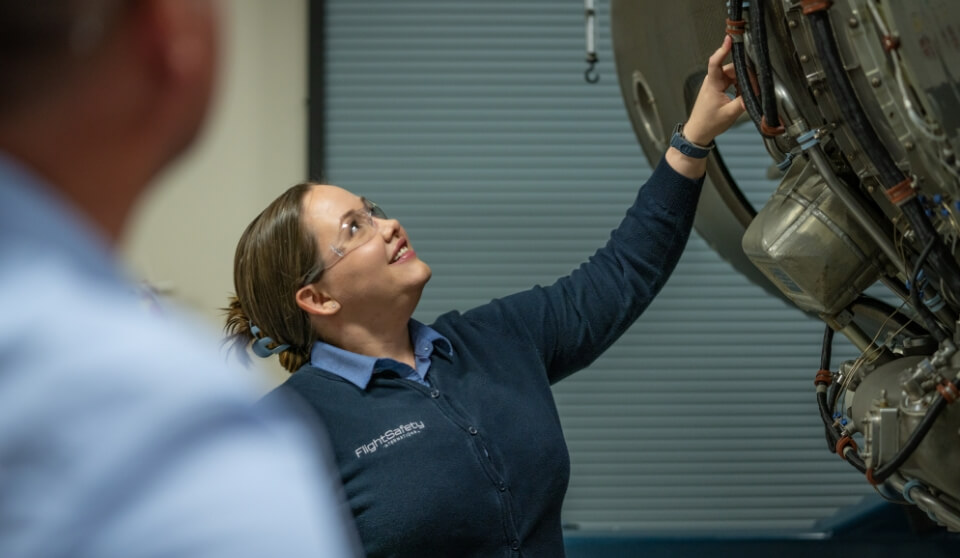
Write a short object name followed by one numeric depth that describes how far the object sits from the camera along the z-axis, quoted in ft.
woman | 10.75
